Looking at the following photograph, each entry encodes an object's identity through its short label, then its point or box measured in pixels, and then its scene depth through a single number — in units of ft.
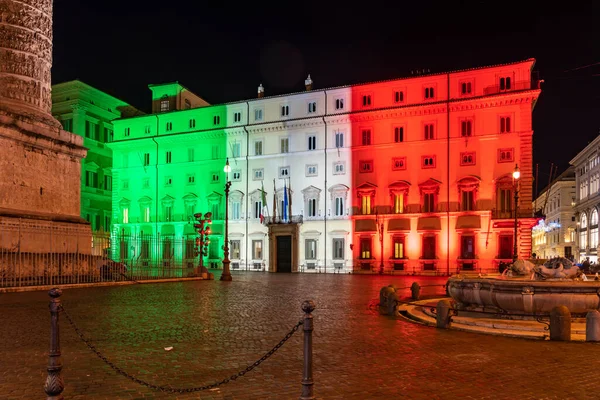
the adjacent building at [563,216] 279.08
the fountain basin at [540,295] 32.53
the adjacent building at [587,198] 221.46
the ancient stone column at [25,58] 59.31
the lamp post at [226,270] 86.02
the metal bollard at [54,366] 15.90
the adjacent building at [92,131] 157.79
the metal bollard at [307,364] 14.73
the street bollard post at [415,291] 53.59
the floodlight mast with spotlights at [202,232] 95.40
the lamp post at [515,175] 72.72
